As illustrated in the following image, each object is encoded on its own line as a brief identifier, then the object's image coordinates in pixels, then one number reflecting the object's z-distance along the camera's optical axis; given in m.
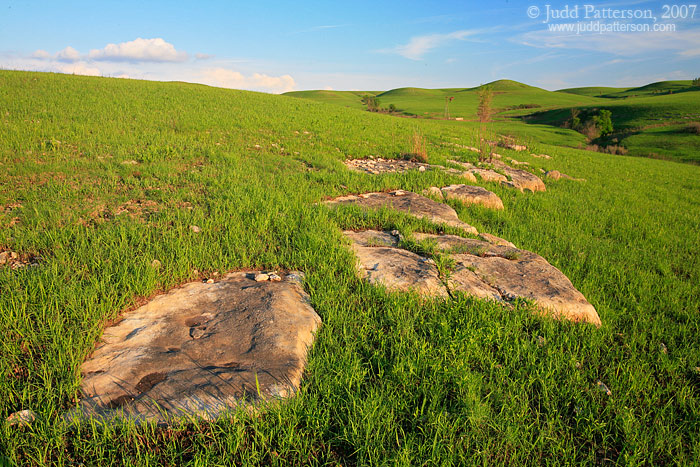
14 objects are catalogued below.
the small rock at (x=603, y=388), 2.42
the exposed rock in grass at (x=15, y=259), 3.50
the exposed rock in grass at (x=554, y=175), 11.08
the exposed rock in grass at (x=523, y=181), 9.16
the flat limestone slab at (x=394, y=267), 3.41
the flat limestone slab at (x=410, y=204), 5.41
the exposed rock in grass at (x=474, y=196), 6.84
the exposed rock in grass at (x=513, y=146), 16.81
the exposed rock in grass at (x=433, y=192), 6.82
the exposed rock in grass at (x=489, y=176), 9.22
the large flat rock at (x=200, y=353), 2.00
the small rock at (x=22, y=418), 1.83
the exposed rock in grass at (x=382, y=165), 8.89
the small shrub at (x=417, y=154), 10.09
